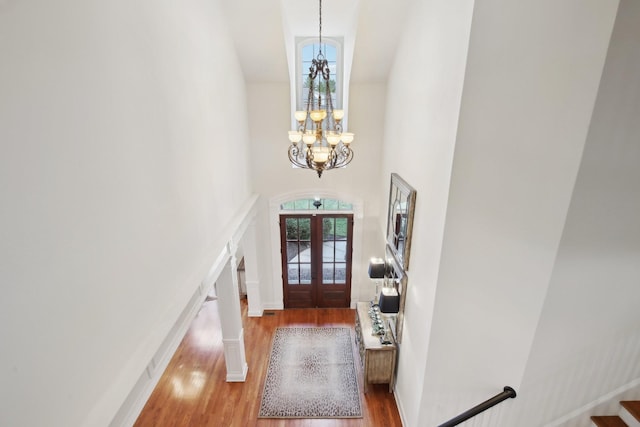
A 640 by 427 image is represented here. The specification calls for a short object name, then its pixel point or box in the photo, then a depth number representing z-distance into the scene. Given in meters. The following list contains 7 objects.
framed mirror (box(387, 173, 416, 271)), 3.74
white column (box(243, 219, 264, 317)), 6.18
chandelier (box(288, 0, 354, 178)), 3.21
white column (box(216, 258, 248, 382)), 4.47
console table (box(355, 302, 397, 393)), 4.56
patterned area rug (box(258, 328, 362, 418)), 4.54
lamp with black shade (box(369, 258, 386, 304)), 5.18
